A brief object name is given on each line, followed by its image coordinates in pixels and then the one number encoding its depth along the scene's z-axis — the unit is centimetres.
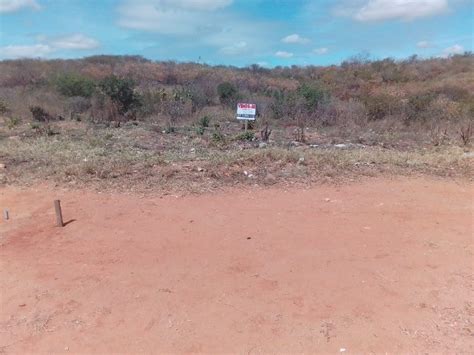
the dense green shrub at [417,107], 1251
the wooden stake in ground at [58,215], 452
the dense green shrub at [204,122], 1114
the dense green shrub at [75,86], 1565
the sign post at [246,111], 891
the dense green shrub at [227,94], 1595
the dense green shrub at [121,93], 1291
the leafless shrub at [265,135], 917
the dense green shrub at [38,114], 1185
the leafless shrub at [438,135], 931
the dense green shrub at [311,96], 1371
